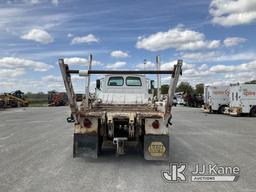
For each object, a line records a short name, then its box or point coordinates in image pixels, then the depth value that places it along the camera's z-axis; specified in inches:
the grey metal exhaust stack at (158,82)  257.3
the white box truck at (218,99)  695.1
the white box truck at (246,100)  604.3
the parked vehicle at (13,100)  1123.8
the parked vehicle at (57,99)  1321.4
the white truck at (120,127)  180.0
